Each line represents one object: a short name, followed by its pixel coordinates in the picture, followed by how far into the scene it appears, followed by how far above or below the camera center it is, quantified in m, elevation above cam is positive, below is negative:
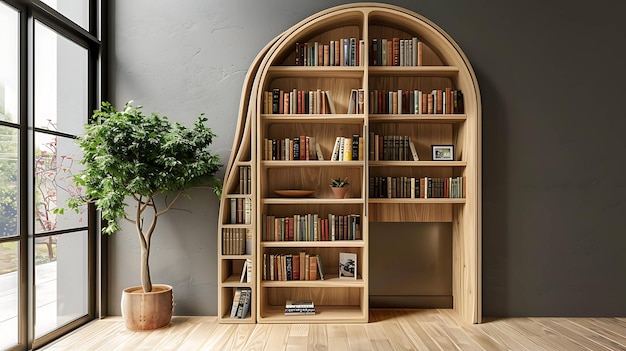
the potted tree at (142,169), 3.54 +0.03
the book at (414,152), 4.07 +0.16
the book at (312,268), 4.04 -0.74
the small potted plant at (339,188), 4.06 -0.12
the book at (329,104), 4.09 +0.54
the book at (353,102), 4.06 +0.55
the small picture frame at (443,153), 4.14 +0.16
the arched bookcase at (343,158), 3.96 +0.11
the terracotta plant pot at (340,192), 4.05 -0.15
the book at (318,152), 4.08 +0.16
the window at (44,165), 3.11 +0.06
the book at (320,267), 4.05 -0.74
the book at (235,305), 3.98 -1.01
